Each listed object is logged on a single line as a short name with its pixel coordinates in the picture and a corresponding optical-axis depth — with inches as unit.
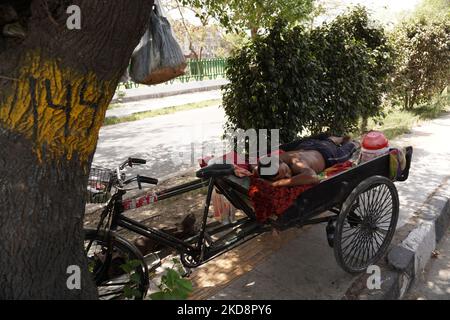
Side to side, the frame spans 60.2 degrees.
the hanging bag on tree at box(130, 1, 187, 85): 121.3
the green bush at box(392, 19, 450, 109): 379.9
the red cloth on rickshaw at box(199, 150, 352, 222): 117.5
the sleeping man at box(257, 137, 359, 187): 119.3
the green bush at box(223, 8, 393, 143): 184.2
